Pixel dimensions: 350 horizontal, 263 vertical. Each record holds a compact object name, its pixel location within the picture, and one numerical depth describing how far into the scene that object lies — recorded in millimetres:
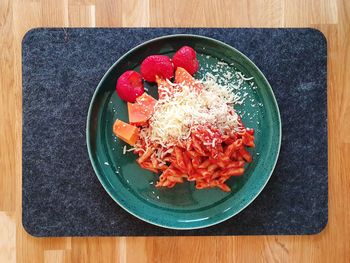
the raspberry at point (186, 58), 1157
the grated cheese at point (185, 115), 1089
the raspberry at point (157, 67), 1153
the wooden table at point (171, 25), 1245
